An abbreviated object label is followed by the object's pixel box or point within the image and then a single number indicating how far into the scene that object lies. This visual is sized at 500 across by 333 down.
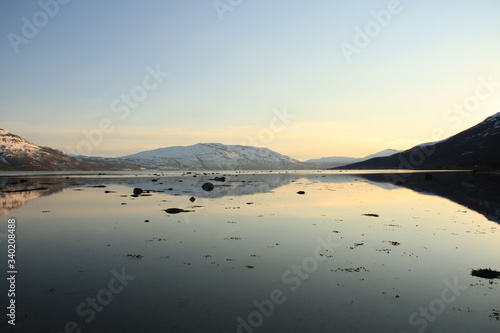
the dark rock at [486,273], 15.49
